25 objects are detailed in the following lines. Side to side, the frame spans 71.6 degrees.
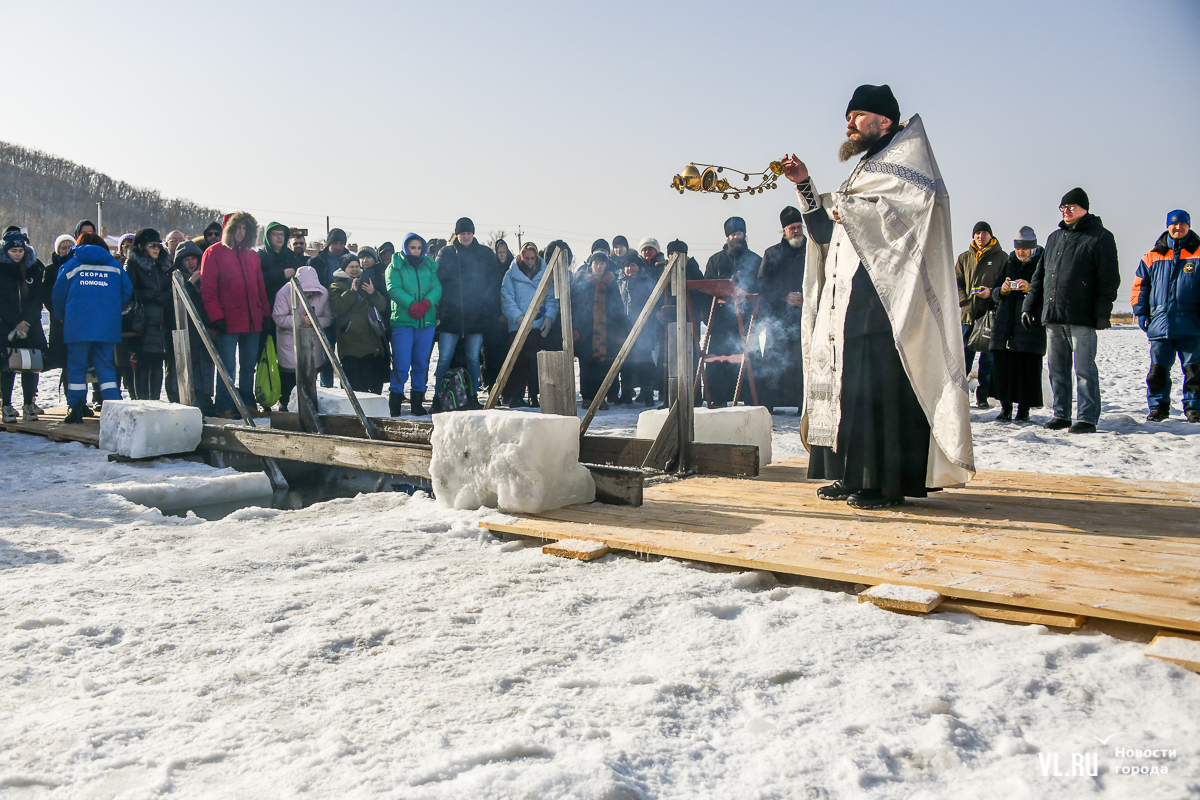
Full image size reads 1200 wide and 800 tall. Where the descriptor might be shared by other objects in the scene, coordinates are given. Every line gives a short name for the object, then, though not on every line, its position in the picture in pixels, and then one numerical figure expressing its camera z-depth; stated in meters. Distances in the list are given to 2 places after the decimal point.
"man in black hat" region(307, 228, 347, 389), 9.77
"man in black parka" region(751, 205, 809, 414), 8.15
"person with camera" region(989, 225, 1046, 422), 8.08
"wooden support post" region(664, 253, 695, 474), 5.06
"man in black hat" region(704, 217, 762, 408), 8.77
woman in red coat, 8.21
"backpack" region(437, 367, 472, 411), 9.18
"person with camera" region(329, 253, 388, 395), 9.27
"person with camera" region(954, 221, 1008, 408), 8.82
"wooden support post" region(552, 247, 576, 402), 4.96
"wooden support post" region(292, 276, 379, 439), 6.01
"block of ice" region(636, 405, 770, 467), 5.59
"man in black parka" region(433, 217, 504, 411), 9.33
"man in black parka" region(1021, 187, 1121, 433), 7.09
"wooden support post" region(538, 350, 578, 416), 4.89
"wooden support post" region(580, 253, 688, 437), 4.96
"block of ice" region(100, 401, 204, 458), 6.59
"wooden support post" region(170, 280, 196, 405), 7.68
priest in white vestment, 3.79
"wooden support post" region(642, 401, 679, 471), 5.18
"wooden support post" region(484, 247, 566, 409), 5.09
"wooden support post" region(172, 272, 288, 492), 6.81
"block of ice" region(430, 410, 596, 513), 4.00
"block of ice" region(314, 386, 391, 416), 7.60
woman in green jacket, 8.95
